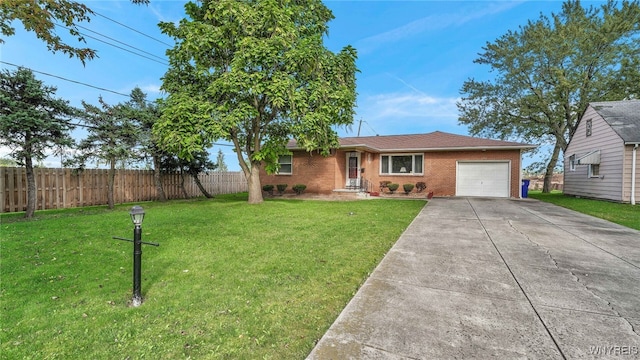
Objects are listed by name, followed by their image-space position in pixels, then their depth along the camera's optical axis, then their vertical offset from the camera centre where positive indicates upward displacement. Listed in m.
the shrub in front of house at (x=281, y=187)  16.82 -0.69
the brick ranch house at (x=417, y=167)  15.45 +0.54
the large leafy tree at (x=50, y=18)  3.54 +2.13
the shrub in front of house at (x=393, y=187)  16.73 -0.66
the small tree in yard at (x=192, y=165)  14.65 +0.55
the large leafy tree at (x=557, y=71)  18.78 +7.54
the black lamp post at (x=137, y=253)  3.08 -0.88
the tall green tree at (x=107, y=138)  10.70 +1.46
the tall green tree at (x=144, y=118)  11.76 +2.45
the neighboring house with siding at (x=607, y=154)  12.19 +1.17
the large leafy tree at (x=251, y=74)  9.91 +3.92
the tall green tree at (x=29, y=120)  8.21 +1.67
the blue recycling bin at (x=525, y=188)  15.91 -0.65
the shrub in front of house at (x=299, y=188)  16.39 -0.73
